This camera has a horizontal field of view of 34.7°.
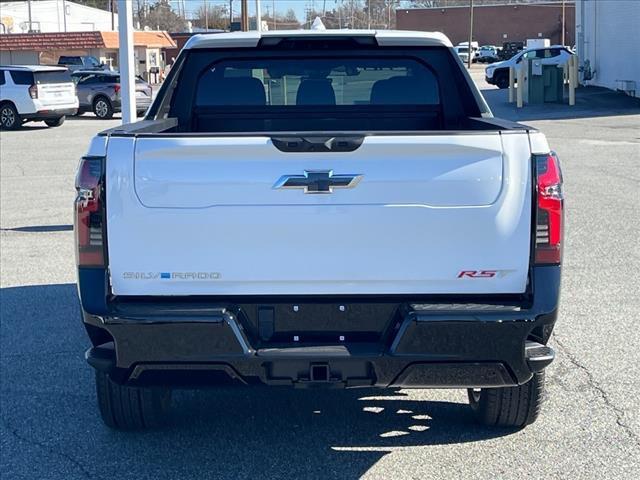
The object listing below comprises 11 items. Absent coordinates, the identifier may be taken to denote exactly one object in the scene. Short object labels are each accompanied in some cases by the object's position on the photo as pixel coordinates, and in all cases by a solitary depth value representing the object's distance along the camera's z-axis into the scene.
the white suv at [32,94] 29.86
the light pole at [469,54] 74.88
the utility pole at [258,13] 29.34
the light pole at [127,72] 11.41
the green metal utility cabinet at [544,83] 34.84
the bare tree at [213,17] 113.39
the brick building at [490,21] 97.75
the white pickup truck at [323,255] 4.28
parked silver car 34.28
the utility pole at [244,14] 36.94
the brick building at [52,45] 63.19
